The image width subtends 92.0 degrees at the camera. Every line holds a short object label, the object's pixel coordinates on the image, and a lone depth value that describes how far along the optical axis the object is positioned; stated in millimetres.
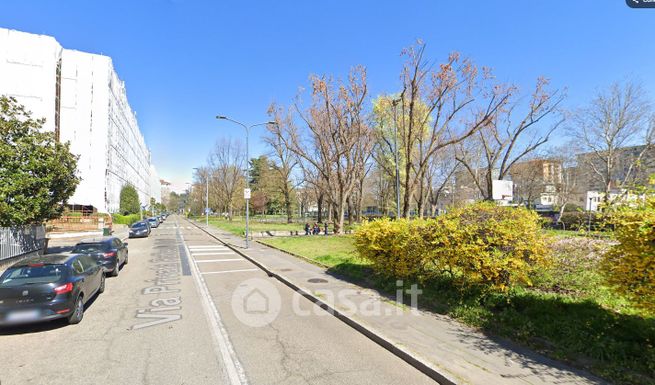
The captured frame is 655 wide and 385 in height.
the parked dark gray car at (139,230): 26891
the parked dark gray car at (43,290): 5738
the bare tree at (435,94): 15578
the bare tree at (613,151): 27188
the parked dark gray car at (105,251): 10651
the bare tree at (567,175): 35875
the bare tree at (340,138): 24297
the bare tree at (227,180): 54197
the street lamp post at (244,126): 19642
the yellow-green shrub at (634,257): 3971
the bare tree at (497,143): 23777
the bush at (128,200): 53888
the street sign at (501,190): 18831
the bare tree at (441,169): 35094
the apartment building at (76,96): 35500
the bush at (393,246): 7863
